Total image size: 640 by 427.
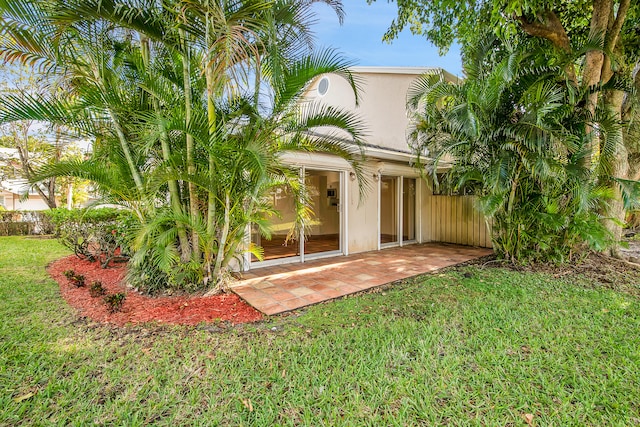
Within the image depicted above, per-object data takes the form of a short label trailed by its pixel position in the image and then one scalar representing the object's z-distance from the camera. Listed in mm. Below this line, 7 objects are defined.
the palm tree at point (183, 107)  3934
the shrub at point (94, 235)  7090
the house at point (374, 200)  7848
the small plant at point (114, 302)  4285
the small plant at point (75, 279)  5520
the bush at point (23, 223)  13031
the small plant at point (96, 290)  4770
